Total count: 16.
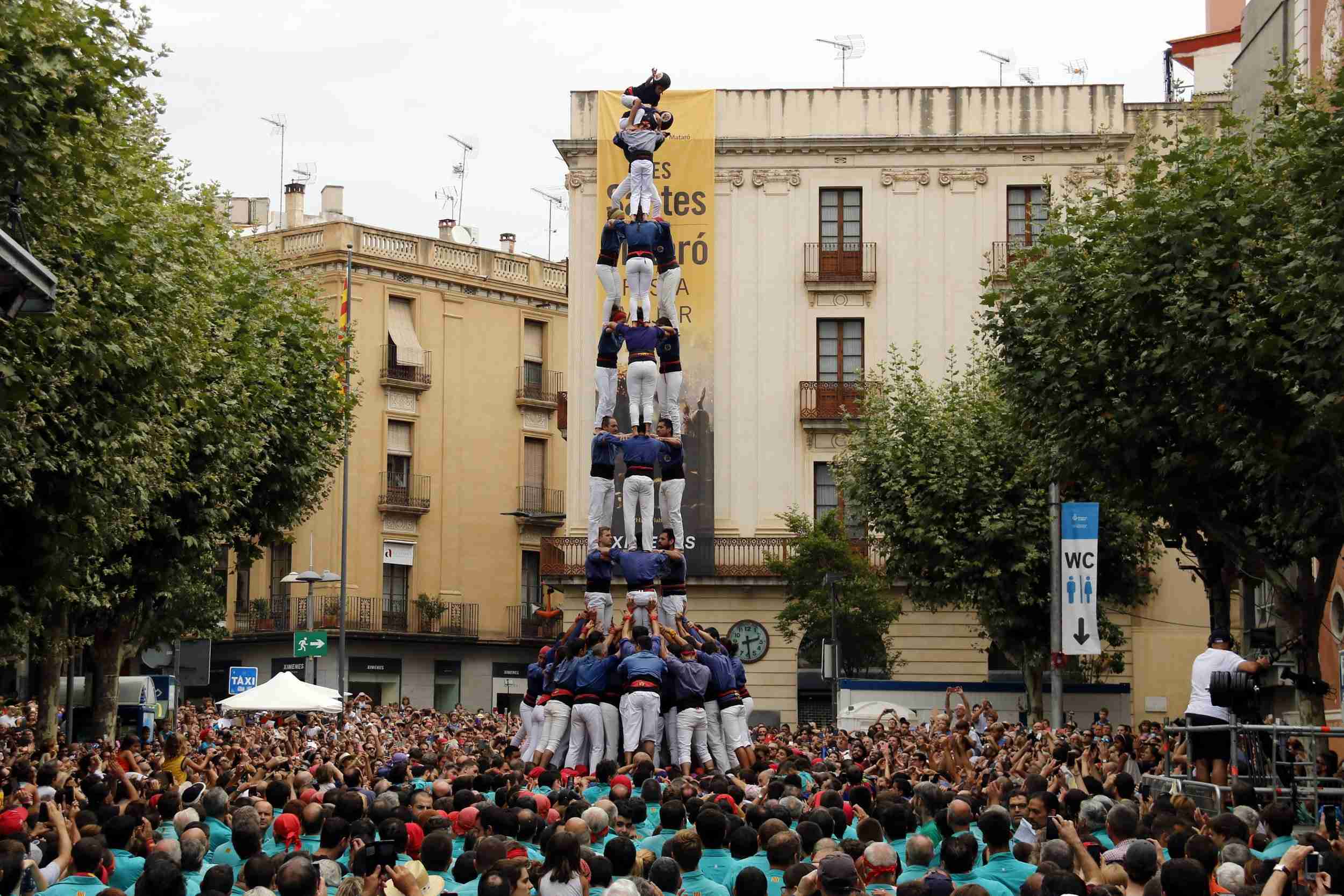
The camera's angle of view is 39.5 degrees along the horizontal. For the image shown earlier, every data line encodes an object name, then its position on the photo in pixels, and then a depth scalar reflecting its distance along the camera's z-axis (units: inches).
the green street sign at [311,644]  1416.1
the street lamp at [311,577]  1567.4
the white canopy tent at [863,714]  1475.1
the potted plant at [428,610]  2265.0
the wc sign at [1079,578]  1112.2
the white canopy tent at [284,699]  1251.2
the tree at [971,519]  1499.8
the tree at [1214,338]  771.4
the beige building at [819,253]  1878.7
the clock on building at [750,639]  1865.2
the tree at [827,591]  1707.7
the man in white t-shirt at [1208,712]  697.6
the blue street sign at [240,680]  1549.0
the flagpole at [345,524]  1728.6
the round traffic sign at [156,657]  1530.5
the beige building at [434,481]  2240.4
